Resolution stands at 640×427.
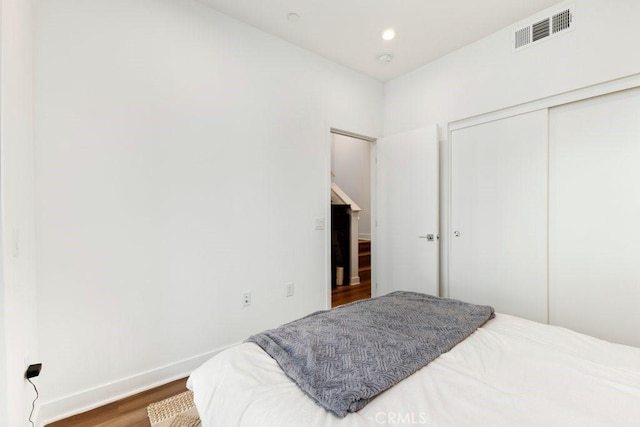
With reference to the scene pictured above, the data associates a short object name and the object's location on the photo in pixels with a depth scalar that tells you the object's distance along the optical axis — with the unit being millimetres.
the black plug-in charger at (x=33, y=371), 1402
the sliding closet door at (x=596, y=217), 2002
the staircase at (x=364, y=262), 4845
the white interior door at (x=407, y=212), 2971
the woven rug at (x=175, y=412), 1634
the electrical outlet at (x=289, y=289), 2761
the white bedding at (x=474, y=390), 876
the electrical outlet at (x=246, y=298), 2480
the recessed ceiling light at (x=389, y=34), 2593
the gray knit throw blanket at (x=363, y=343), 988
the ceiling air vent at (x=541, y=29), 2225
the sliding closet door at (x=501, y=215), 2395
